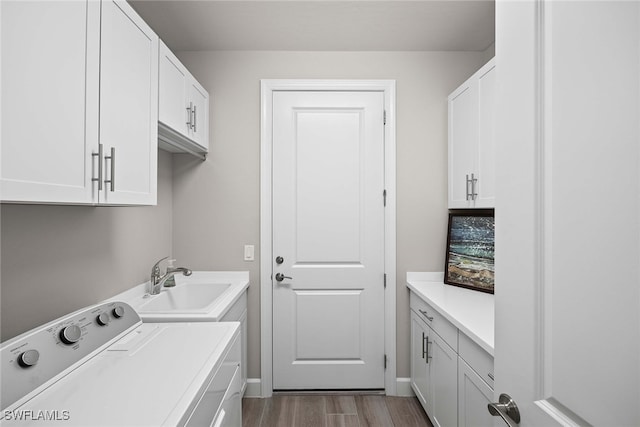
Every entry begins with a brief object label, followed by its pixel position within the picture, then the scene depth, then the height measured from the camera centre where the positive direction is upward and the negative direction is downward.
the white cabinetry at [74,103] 0.83 +0.35
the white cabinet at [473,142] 1.86 +0.48
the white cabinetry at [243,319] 2.06 -0.69
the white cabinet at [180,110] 1.70 +0.62
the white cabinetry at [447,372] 1.37 -0.78
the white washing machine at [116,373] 0.83 -0.48
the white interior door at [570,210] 0.48 +0.01
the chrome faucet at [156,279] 1.96 -0.38
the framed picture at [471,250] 2.14 -0.22
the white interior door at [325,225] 2.46 -0.06
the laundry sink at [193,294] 2.10 -0.52
